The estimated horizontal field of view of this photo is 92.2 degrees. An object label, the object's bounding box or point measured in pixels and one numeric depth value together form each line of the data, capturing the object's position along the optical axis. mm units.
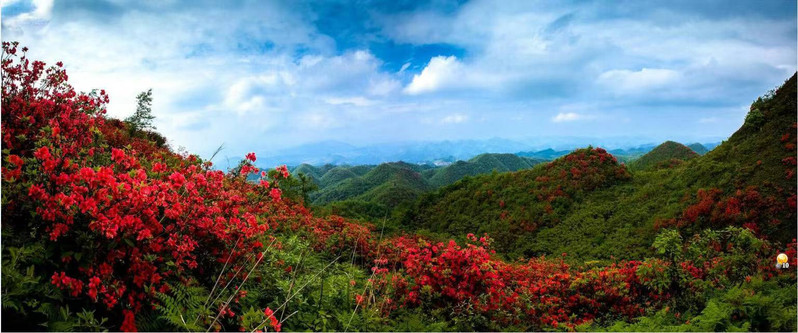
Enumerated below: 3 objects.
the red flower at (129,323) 2824
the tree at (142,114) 16203
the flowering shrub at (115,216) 2764
